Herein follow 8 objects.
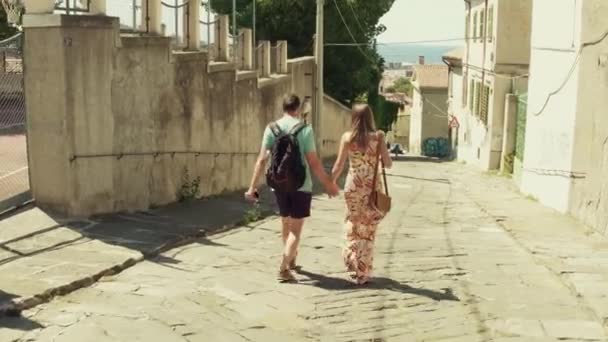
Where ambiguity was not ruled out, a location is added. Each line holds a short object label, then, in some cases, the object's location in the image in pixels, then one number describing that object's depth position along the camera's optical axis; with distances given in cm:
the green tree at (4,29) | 2280
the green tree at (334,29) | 2706
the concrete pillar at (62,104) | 832
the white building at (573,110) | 1059
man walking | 680
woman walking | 675
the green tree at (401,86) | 11086
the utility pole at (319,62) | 2234
